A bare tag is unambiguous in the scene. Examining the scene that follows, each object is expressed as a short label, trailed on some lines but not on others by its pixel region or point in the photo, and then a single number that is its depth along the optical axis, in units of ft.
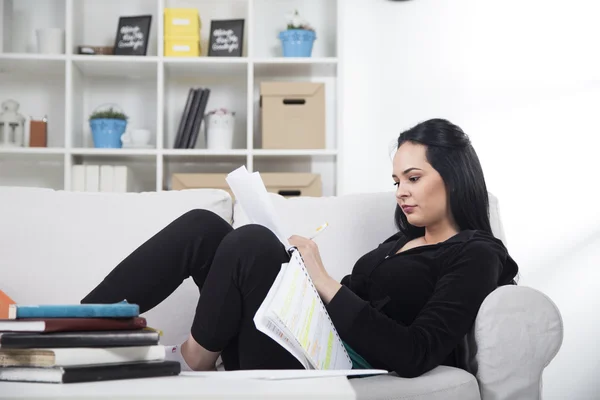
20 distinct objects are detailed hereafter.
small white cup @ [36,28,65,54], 10.98
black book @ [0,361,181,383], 3.05
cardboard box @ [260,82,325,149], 10.82
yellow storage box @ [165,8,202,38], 10.93
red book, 3.19
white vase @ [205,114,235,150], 10.94
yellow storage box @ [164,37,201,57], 10.96
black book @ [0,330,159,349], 3.11
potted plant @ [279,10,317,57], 11.09
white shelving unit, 11.35
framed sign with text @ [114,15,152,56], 11.15
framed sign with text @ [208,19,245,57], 11.15
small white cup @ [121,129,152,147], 11.00
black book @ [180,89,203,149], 10.94
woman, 4.36
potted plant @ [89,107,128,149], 10.85
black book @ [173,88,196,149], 10.93
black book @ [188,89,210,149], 10.96
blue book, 3.23
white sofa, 6.14
